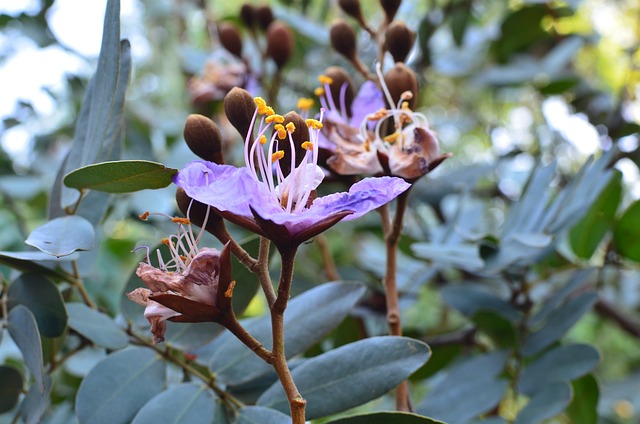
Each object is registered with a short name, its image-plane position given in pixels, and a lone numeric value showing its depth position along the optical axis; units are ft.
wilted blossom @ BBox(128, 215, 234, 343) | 0.76
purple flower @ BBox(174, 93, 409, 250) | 0.76
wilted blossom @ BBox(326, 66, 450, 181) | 0.87
